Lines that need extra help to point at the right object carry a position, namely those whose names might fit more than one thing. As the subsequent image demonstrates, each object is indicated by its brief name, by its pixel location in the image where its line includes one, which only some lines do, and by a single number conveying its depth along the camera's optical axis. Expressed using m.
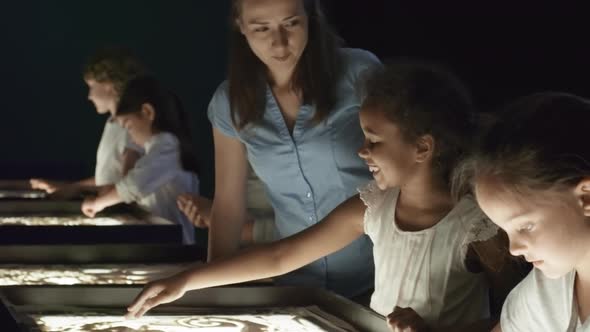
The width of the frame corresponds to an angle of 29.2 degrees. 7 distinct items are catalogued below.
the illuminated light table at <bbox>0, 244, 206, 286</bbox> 2.48
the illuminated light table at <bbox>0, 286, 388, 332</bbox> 1.76
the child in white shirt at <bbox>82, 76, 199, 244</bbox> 3.89
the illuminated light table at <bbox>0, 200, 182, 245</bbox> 2.99
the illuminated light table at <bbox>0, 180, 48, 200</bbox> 4.75
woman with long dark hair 2.22
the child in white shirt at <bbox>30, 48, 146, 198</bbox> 4.61
